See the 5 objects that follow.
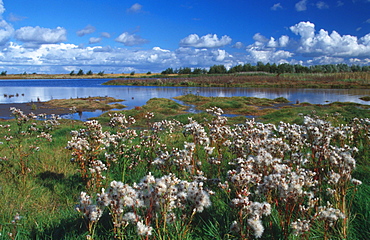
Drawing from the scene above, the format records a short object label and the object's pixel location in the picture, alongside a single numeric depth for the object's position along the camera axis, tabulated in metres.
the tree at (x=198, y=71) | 135.31
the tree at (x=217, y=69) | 127.25
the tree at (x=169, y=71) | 156.00
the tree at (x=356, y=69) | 110.81
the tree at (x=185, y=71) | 142.73
